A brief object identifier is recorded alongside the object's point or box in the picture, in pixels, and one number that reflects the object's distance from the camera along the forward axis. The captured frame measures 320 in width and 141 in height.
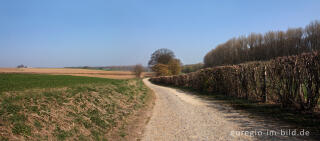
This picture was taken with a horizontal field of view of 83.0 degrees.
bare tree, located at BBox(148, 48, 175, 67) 78.06
